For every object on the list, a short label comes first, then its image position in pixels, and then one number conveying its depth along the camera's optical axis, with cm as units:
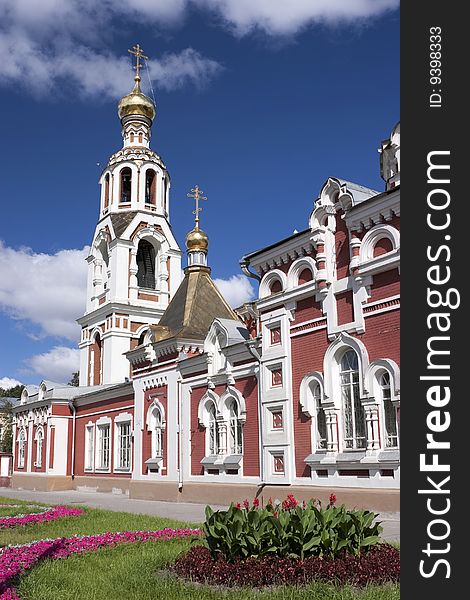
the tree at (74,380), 5769
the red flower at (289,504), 665
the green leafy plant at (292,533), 613
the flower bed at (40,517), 1205
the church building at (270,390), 1234
